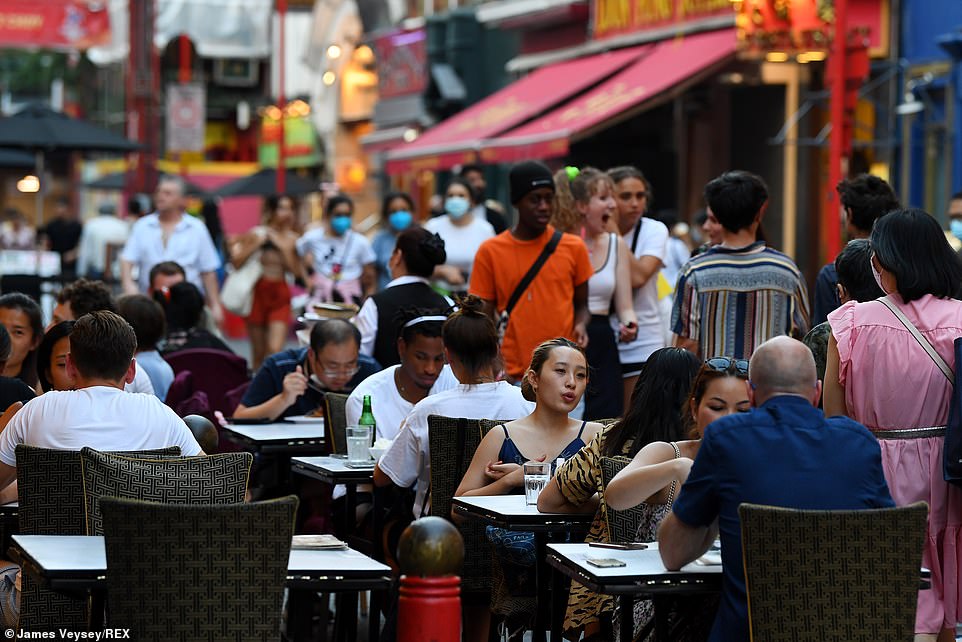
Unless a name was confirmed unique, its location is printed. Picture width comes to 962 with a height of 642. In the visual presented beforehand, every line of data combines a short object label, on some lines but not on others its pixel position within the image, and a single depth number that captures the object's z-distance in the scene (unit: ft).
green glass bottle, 54.69
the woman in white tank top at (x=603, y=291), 69.26
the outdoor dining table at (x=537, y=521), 42.70
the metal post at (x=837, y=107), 97.91
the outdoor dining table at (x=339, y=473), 51.70
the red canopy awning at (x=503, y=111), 150.10
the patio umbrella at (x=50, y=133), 136.67
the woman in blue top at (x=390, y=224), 104.63
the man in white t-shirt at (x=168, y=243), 99.81
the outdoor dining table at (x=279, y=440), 58.70
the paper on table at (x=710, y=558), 36.55
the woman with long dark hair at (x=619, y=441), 41.81
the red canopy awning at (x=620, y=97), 130.82
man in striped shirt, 59.26
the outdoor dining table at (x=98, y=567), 34.32
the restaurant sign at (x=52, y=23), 265.95
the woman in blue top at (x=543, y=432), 47.09
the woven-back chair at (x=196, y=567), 33.53
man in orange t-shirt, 66.39
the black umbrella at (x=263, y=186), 209.97
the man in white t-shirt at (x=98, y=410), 42.39
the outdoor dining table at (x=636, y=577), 34.94
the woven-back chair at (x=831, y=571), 33.53
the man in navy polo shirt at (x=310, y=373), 62.39
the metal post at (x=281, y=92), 210.38
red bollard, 35.22
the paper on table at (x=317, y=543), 38.50
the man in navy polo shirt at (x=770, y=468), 34.68
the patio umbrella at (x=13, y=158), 274.16
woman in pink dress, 44.04
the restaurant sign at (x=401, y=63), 202.28
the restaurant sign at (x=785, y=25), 112.88
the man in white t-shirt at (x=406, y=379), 55.98
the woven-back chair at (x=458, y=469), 48.16
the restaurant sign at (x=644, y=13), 139.95
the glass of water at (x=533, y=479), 44.57
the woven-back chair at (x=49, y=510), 40.63
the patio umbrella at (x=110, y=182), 246.00
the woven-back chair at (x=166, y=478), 38.06
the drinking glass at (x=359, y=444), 53.62
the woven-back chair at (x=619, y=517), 41.24
